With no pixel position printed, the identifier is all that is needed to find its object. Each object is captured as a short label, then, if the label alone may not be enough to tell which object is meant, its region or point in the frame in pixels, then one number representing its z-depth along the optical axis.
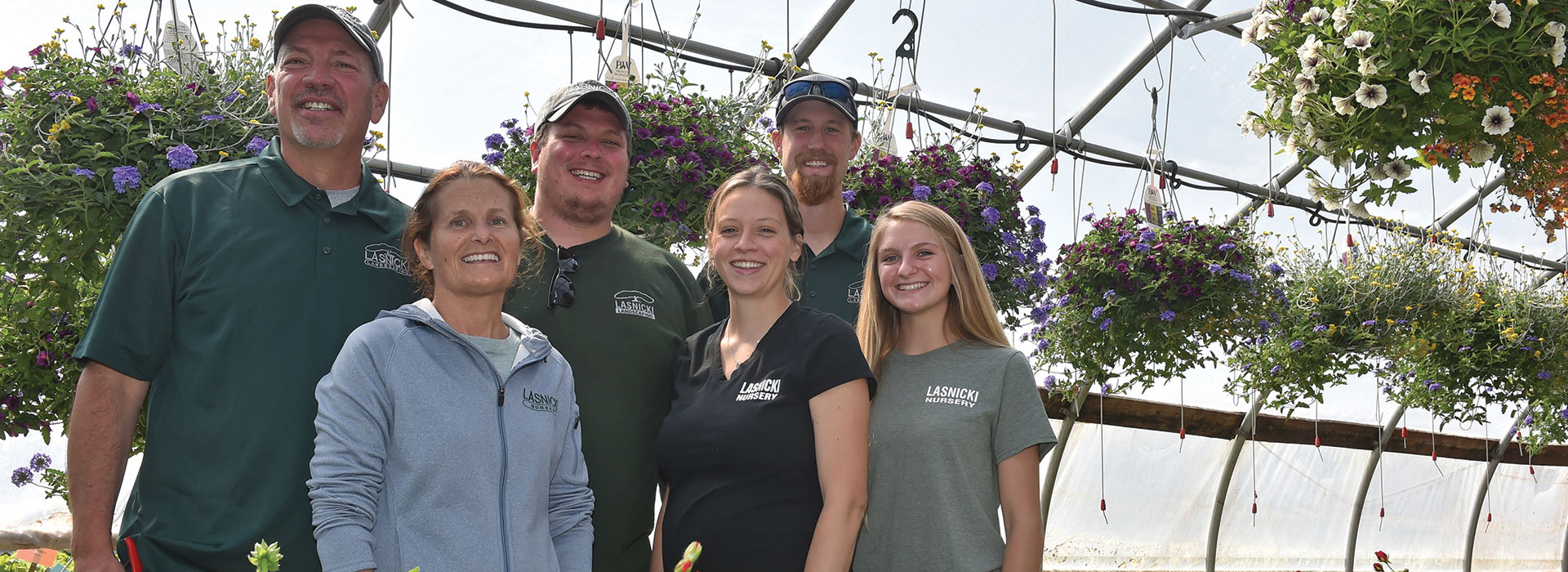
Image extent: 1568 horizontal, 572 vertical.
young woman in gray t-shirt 2.12
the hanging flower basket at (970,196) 3.52
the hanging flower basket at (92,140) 2.48
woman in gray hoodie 1.63
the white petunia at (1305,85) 2.45
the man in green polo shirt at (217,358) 1.80
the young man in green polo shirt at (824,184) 2.88
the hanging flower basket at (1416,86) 2.23
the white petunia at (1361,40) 2.31
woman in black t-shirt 1.95
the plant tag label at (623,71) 3.23
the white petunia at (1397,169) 2.50
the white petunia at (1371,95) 2.31
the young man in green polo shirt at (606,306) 2.19
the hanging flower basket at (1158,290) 4.70
